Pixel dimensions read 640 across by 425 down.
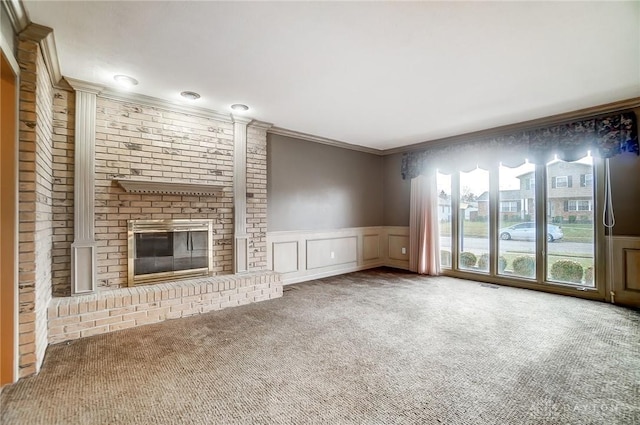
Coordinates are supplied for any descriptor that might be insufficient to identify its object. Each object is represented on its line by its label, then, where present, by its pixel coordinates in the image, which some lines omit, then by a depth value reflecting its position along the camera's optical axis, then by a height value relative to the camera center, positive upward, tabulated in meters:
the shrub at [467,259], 5.24 -0.80
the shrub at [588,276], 4.08 -0.85
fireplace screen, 3.46 -0.41
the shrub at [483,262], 5.06 -0.82
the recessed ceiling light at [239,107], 3.75 +1.36
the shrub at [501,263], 4.86 -0.81
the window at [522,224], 4.15 -0.16
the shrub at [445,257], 5.53 -0.81
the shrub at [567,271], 4.19 -0.82
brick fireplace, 3.04 +0.14
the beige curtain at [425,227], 5.49 -0.24
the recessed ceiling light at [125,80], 2.96 +1.36
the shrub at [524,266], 4.57 -0.81
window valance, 3.75 +0.98
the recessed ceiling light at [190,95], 3.34 +1.36
